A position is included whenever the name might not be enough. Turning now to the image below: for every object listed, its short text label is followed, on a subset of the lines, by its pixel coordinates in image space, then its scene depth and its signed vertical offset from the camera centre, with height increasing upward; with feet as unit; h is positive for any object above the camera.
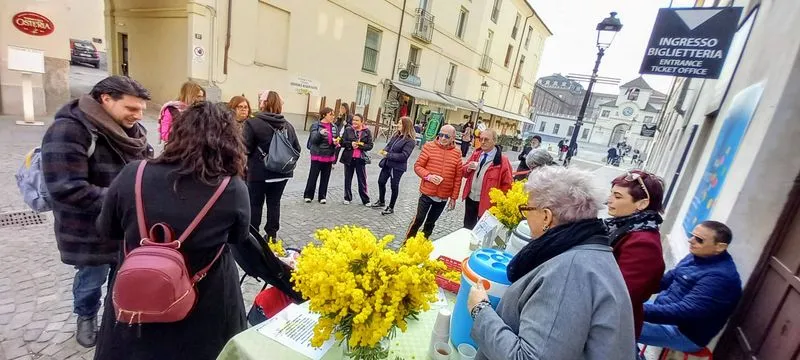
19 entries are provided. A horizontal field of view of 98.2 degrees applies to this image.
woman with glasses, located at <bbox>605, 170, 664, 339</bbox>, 6.11 -1.48
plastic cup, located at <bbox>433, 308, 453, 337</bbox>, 4.94 -2.90
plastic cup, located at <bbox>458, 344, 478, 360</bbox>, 4.85 -3.20
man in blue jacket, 7.41 -2.90
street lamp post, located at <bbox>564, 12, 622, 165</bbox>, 23.43 +6.88
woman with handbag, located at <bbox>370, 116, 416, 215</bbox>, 19.43 -2.82
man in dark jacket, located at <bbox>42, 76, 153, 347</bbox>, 6.11 -1.99
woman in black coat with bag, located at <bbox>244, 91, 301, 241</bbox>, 12.33 -2.66
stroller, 6.19 -3.34
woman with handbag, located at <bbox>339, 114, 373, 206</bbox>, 20.72 -3.26
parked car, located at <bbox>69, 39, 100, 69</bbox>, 65.82 -1.08
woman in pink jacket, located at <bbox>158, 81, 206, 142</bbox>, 11.58 -1.10
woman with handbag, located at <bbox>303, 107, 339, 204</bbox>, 18.71 -2.77
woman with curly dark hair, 4.81 -2.09
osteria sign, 25.03 +0.99
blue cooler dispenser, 4.93 -2.22
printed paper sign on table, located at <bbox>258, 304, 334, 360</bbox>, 4.80 -3.48
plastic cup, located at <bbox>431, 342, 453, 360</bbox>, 4.78 -3.21
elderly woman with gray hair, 3.65 -1.69
